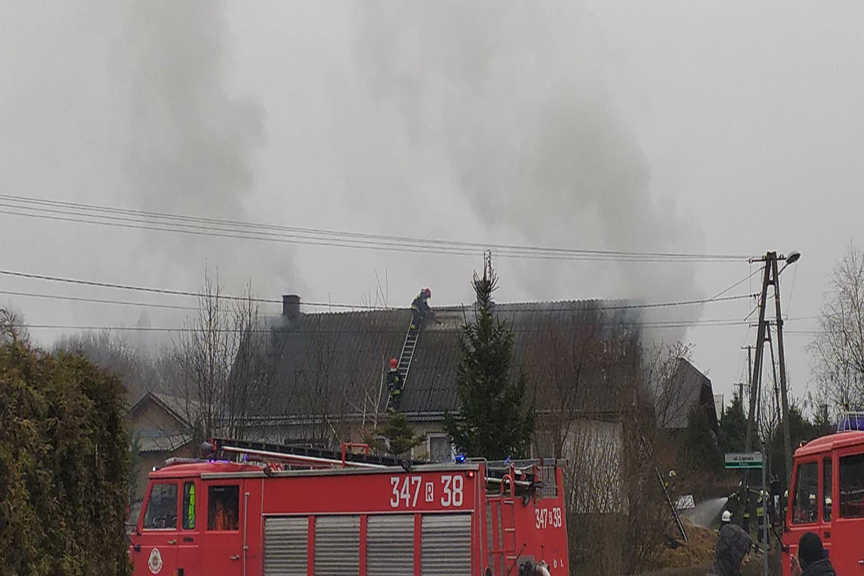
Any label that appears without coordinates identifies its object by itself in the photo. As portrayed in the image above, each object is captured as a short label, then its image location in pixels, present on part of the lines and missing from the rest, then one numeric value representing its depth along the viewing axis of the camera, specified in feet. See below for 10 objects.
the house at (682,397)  105.81
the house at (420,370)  96.68
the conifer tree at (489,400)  82.17
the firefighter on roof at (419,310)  145.28
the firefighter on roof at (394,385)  135.44
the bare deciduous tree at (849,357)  140.36
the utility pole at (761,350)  101.76
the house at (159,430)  109.19
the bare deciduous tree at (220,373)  102.89
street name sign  69.21
